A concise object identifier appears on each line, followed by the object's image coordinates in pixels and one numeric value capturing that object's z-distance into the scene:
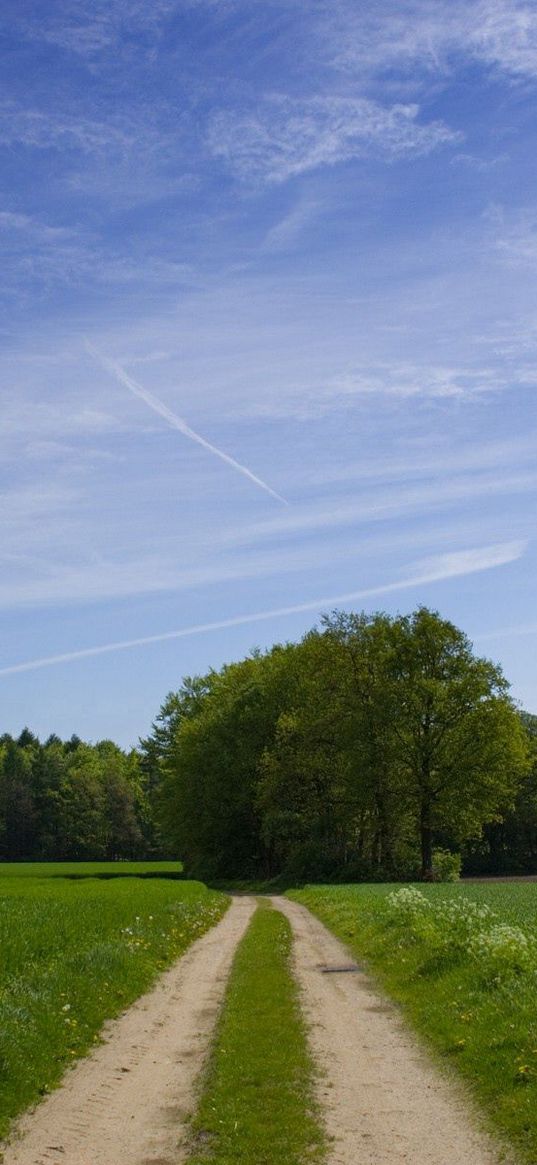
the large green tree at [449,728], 61.09
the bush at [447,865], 67.38
